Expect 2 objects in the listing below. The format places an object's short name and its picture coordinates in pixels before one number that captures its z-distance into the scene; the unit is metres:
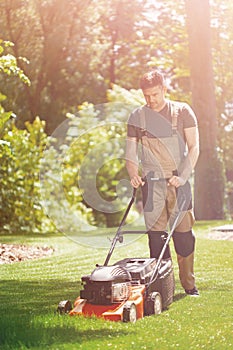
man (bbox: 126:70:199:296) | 9.10
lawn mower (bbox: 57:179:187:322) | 7.92
